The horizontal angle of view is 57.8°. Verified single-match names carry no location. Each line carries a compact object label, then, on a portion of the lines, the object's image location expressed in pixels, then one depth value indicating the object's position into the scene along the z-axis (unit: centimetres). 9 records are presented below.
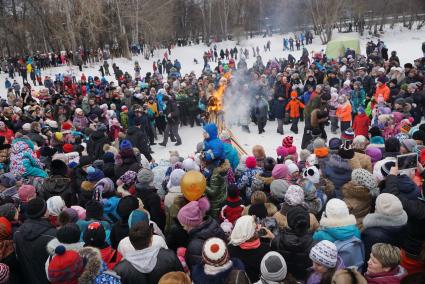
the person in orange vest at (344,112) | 1084
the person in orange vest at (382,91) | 1091
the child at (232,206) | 454
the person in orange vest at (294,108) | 1187
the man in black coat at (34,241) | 391
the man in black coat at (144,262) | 318
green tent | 2342
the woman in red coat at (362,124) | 926
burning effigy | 1145
